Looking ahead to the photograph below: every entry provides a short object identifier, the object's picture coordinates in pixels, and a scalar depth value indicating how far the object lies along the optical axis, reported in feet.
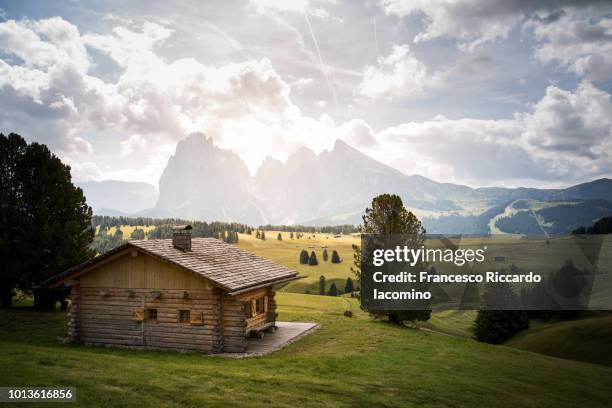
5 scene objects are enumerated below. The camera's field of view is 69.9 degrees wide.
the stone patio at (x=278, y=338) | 79.36
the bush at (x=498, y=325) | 189.98
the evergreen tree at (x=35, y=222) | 109.19
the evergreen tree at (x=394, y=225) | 119.03
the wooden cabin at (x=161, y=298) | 79.41
